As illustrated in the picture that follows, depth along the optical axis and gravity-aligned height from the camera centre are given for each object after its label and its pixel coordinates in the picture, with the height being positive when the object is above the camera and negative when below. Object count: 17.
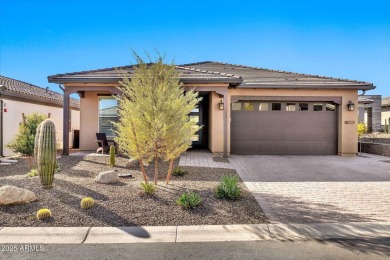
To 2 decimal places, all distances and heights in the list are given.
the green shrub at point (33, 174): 7.52 -1.29
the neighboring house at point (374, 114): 22.62 +1.53
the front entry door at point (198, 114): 15.14 +0.90
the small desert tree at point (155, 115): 6.05 +0.34
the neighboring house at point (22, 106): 12.60 +1.31
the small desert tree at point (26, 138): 9.59 -0.34
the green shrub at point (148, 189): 5.66 -1.28
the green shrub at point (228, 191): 5.59 -1.30
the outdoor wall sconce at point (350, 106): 13.03 +1.26
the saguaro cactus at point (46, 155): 5.97 -0.61
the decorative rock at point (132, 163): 9.12 -1.17
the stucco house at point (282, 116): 13.12 +0.72
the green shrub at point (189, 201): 4.98 -1.36
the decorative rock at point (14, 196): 5.01 -1.30
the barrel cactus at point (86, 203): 4.97 -1.40
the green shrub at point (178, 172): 7.79 -1.25
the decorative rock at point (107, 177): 6.73 -1.24
